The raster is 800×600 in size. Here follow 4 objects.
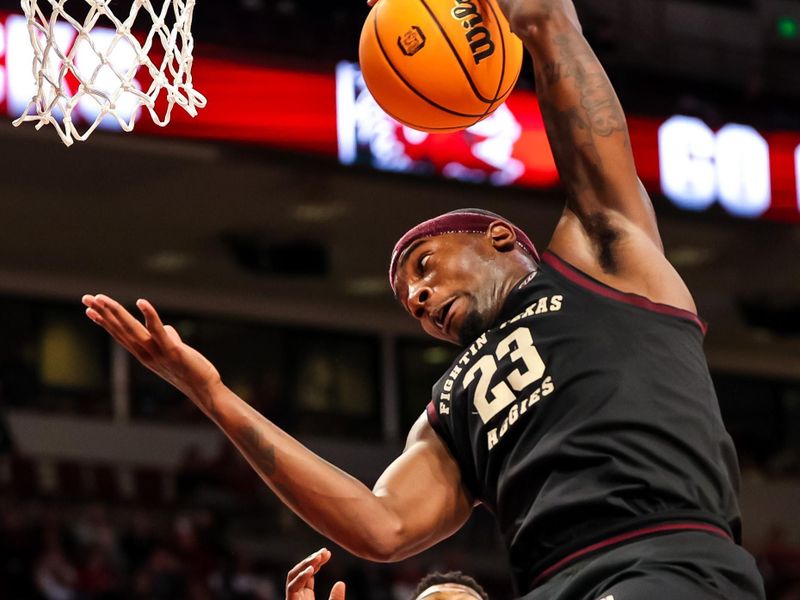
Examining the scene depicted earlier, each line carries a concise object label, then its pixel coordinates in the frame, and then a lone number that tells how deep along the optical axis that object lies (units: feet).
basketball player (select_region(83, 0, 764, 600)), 13.87
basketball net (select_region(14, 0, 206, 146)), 18.52
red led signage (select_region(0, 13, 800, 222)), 51.78
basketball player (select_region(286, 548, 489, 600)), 16.35
